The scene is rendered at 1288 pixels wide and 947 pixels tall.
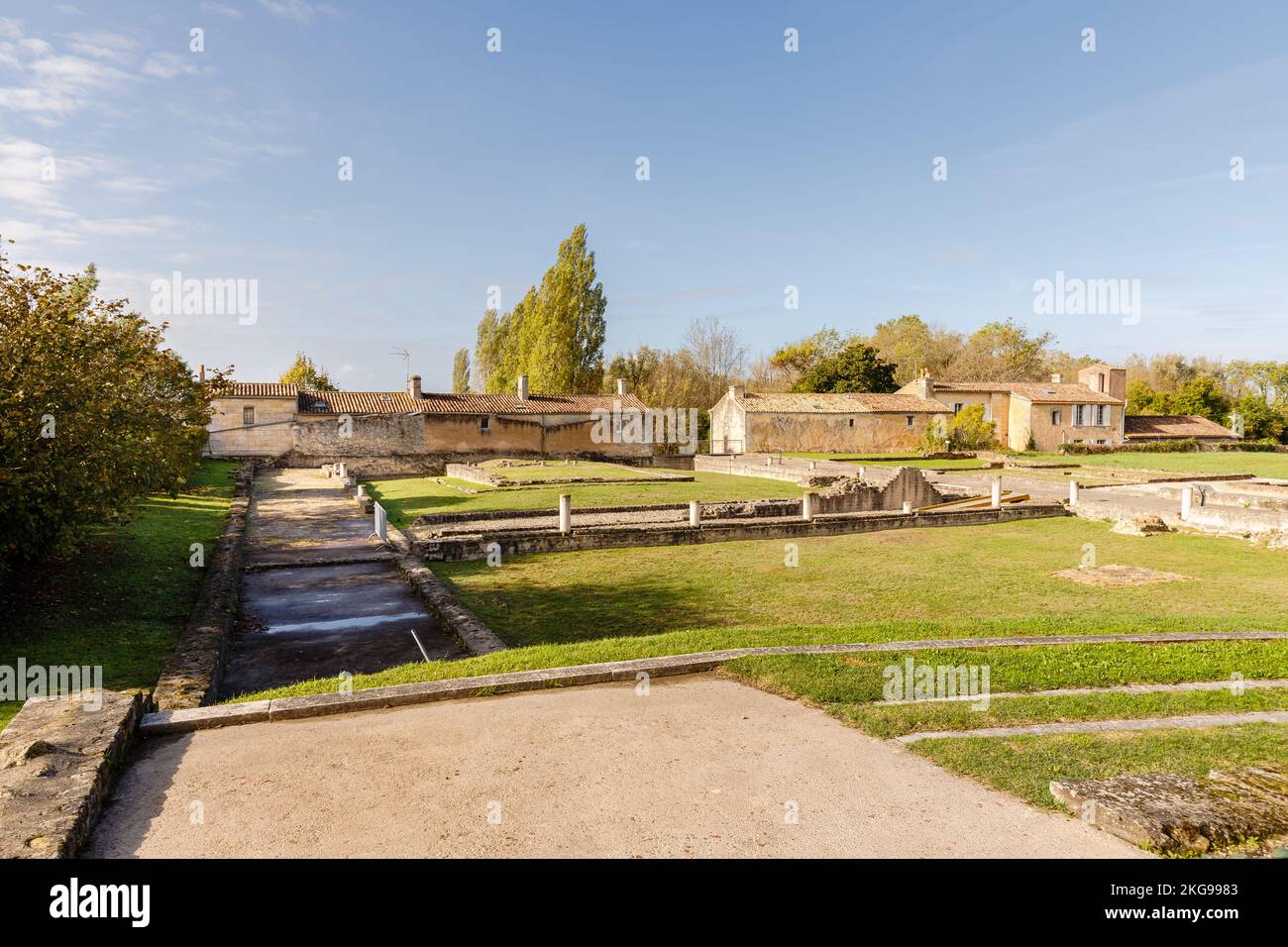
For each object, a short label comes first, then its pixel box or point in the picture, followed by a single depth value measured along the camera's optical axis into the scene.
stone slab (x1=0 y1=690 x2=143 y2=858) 3.80
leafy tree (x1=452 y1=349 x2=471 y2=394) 79.19
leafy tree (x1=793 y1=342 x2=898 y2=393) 58.78
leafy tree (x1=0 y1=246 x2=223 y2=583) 8.90
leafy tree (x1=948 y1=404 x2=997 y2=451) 49.16
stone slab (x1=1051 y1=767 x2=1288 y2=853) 3.91
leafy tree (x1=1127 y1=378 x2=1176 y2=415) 64.06
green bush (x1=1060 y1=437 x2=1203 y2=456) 54.81
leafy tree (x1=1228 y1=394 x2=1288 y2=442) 58.75
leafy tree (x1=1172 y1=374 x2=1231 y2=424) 62.81
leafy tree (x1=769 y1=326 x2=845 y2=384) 72.25
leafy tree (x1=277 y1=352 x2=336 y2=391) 65.12
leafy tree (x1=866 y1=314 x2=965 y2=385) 77.44
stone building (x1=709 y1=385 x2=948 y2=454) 50.94
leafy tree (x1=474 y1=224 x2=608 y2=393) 52.72
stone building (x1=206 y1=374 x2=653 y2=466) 43.72
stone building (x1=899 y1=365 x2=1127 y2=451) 54.03
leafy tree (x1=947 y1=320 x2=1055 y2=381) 76.12
